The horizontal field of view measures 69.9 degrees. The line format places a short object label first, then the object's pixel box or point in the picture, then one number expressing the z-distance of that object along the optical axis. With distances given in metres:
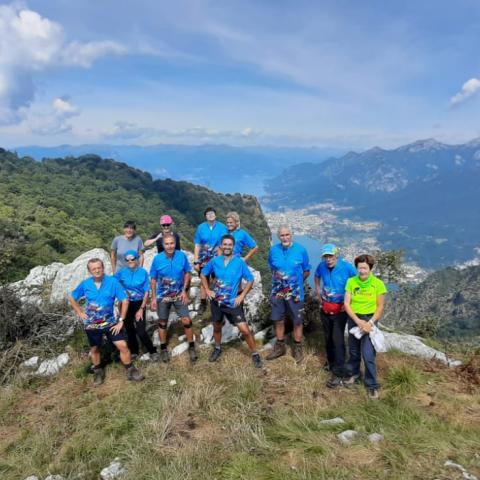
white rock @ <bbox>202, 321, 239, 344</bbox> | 6.79
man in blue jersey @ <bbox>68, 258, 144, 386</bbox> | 5.38
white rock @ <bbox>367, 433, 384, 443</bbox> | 3.78
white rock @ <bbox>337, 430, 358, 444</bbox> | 3.81
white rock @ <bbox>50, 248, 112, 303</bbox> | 8.67
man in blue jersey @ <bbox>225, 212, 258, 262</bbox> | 6.59
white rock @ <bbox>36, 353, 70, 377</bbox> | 6.32
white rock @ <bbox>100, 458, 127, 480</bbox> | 3.81
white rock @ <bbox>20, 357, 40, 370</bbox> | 6.43
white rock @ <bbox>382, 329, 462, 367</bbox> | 6.04
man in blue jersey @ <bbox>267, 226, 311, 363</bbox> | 5.48
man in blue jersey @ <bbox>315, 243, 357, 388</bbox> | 5.08
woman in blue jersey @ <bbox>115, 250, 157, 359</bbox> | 5.82
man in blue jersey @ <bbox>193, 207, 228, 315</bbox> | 6.87
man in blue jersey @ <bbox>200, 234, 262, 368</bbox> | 5.51
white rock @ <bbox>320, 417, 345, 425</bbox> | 4.20
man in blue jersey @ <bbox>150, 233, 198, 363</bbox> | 5.79
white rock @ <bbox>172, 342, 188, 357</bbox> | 6.43
